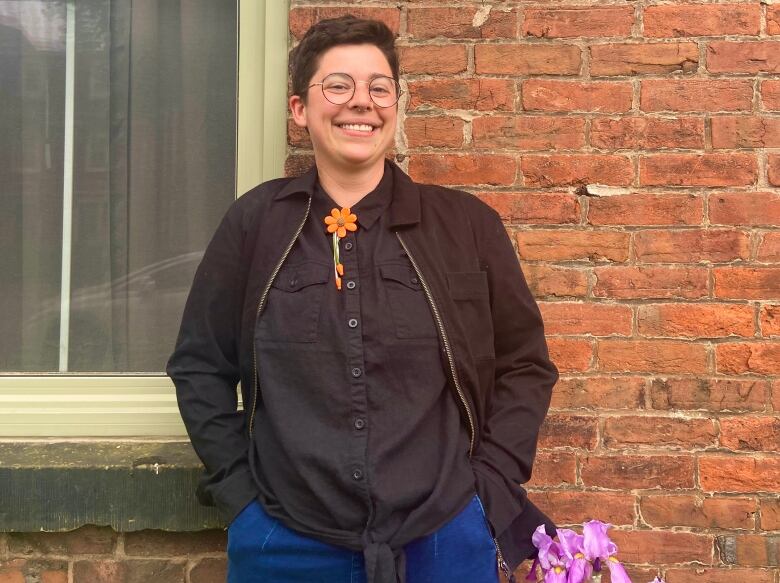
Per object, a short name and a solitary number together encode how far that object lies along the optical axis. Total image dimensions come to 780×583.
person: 1.80
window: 2.71
